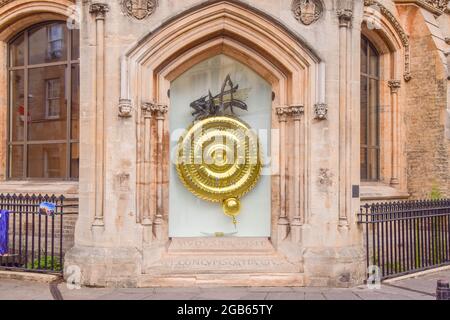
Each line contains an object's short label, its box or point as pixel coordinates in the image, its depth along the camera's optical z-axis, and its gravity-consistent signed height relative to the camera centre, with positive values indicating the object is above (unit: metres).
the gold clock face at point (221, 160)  8.07 +0.30
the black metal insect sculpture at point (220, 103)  8.10 +1.20
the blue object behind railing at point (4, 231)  8.21 -0.82
